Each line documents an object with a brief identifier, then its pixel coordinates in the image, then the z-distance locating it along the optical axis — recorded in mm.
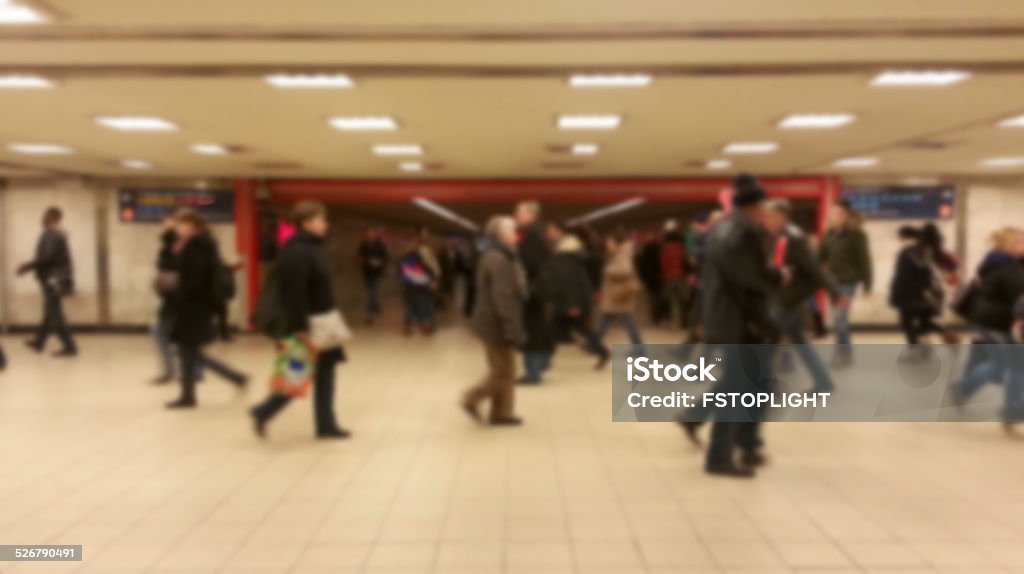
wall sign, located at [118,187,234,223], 13008
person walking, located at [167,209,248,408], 6184
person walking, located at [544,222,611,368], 7652
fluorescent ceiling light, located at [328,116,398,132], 7738
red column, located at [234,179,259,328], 12969
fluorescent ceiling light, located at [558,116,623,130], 7617
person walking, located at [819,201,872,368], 8156
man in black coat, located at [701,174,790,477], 4160
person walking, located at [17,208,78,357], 9273
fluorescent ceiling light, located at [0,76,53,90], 5840
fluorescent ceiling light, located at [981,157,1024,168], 10844
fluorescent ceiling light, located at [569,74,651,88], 5805
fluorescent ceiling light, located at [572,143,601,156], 9602
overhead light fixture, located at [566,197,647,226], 20981
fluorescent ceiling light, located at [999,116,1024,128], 7598
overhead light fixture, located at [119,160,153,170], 11100
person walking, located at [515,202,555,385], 7281
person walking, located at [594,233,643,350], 8469
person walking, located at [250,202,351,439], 4934
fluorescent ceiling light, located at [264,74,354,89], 5816
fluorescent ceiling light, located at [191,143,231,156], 9600
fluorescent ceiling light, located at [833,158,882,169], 11023
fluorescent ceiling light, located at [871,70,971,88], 5688
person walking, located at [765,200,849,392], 5020
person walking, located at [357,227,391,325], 13777
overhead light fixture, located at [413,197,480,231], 21548
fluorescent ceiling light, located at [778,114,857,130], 7512
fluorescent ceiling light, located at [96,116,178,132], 7648
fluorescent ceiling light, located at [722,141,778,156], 9445
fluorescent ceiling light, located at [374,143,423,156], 9656
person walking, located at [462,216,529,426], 5398
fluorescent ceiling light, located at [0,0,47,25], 4121
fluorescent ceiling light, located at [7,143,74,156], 9469
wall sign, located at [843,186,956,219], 12703
